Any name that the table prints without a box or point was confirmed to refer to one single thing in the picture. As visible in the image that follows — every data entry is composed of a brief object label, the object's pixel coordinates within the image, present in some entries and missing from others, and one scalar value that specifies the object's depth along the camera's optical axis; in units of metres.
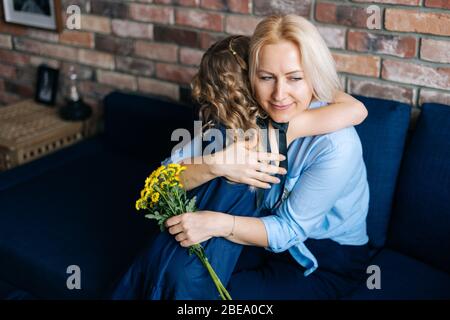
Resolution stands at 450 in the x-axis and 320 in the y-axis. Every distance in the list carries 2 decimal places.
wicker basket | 2.48
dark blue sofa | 1.69
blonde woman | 1.47
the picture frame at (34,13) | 2.72
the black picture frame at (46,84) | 2.86
